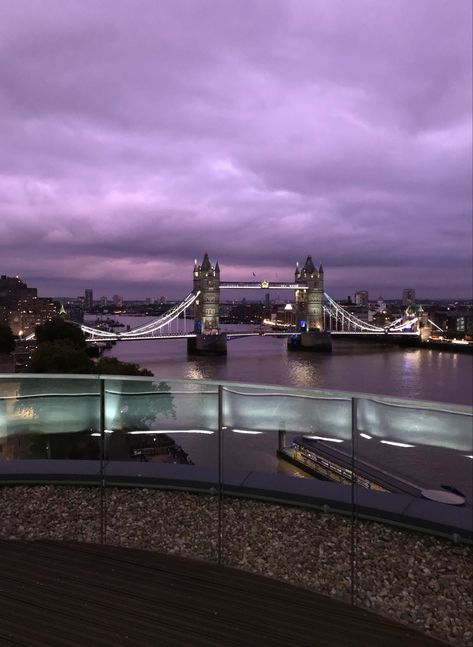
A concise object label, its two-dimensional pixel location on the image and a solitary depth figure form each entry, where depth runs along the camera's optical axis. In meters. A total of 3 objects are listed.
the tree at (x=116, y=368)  18.77
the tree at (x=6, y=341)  31.62
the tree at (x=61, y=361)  19.44
